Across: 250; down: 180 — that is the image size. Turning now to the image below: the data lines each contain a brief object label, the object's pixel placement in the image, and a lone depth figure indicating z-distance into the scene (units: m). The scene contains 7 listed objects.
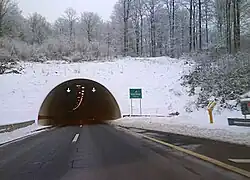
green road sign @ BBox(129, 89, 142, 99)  28.88
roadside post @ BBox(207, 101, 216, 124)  15.67
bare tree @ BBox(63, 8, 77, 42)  73.81
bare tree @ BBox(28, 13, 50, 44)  64.38
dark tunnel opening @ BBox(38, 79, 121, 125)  37.20
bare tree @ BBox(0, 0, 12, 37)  33.64
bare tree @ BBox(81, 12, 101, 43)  72.75
